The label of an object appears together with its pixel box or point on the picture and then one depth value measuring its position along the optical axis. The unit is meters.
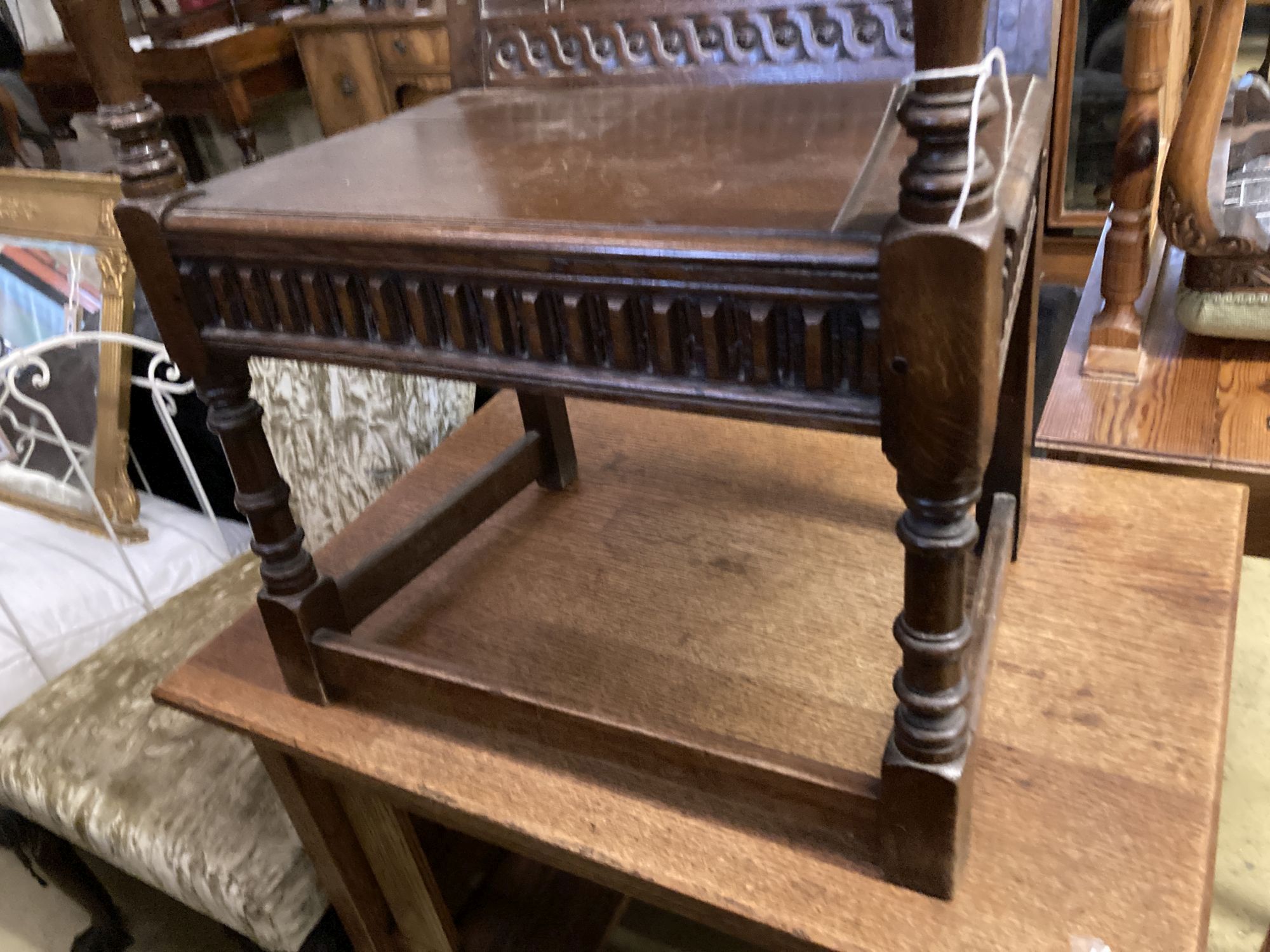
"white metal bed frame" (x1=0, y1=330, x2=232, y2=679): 1.26
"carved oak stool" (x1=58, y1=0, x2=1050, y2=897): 0.44
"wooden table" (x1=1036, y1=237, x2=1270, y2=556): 1.11
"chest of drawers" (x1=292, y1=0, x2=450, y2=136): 1.78
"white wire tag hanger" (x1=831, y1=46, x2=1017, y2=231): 0.37
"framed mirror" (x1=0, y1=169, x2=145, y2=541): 1.53
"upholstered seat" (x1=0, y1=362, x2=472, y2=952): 1.00
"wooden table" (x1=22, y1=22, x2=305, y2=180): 2.09
